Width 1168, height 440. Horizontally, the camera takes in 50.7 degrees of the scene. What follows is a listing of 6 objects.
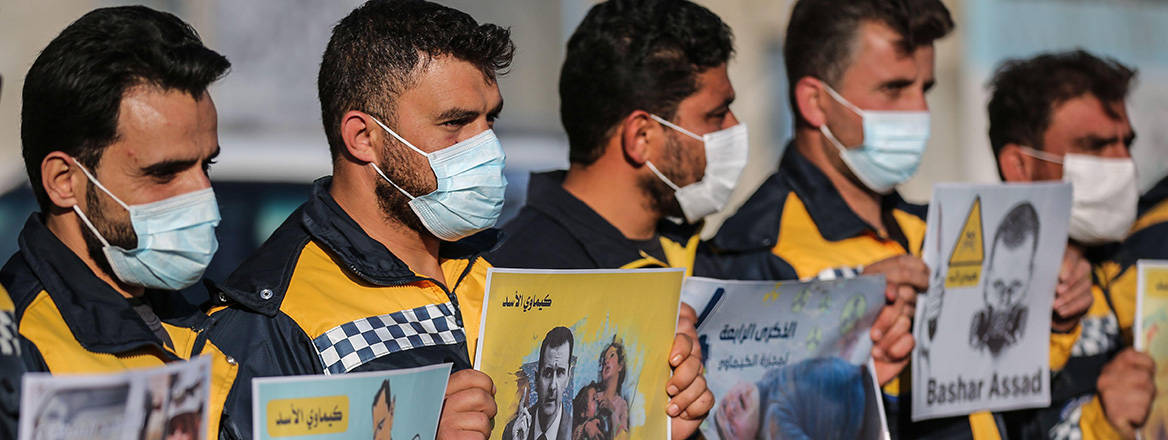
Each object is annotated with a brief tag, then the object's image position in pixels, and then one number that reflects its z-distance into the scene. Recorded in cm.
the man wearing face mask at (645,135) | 372
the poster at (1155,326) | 427
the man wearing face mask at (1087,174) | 430
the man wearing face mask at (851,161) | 384
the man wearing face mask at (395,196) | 263
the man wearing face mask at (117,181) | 247
